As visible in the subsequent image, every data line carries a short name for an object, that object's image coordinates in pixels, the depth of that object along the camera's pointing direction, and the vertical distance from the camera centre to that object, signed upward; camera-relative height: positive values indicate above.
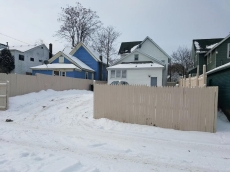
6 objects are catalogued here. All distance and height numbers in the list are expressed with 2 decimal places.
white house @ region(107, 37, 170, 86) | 21.73 +1.30
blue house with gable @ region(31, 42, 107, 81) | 25.23 +2.43
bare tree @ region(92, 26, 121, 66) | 39.59 +8.52
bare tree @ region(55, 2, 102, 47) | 38.28 +12.27
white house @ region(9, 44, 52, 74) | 28.98 +4.28
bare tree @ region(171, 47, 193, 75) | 43.77 +5.00
